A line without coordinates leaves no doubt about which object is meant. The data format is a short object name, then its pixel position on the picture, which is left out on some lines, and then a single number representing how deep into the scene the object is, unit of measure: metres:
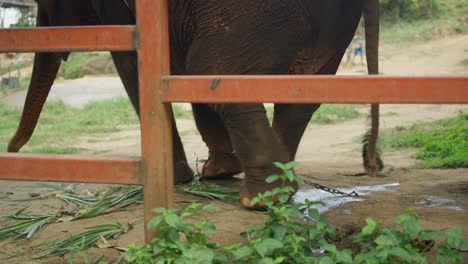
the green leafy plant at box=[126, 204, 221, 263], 2.92
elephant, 4.32
